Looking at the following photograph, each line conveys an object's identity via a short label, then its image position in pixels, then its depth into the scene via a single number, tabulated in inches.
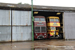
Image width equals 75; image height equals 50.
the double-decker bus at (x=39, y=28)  821.5
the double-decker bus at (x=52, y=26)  896.3
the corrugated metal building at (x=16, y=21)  731.4
